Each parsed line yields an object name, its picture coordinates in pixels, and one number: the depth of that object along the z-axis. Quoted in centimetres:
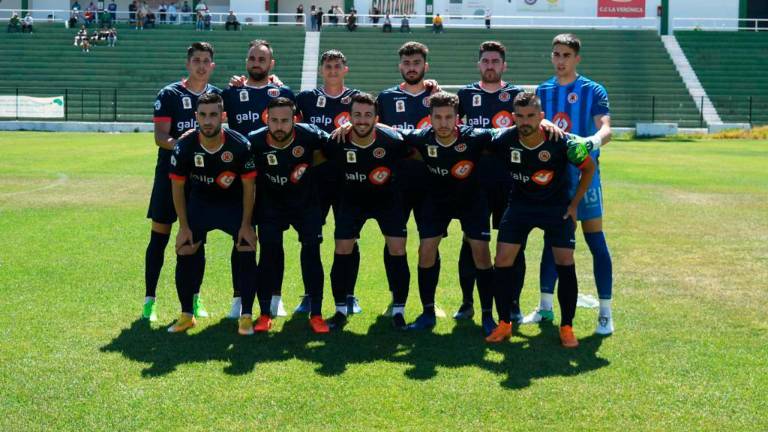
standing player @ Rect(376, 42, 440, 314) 763
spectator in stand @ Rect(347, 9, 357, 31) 4667
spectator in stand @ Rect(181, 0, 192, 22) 4978
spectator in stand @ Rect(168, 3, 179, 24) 4819
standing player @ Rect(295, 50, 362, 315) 780
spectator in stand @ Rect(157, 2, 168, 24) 4848
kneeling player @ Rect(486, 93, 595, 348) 669
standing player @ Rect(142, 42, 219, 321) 751
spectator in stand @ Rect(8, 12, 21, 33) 4575
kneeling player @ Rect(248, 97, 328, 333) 713
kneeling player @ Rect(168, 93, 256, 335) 698
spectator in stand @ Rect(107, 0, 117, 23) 4742
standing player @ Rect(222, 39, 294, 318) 777
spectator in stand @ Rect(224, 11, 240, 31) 4644
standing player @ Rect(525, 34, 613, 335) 720
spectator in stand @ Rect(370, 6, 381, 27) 4834
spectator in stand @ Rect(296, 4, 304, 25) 4884
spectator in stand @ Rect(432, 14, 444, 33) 4609
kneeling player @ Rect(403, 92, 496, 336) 707
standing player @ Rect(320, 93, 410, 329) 717
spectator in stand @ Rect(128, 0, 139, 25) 4759
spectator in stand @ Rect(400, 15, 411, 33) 4697
